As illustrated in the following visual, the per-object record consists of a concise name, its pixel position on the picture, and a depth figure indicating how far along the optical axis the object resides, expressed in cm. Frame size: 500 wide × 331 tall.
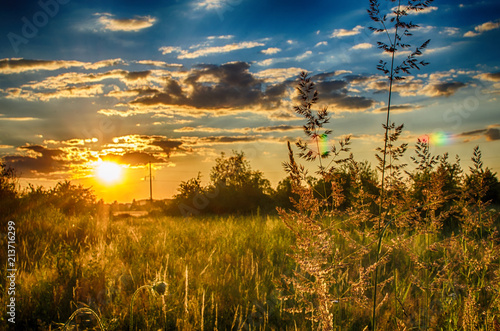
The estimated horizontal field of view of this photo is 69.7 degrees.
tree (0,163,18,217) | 924
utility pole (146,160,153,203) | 5033
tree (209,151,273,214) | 2172
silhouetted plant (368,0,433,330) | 231
